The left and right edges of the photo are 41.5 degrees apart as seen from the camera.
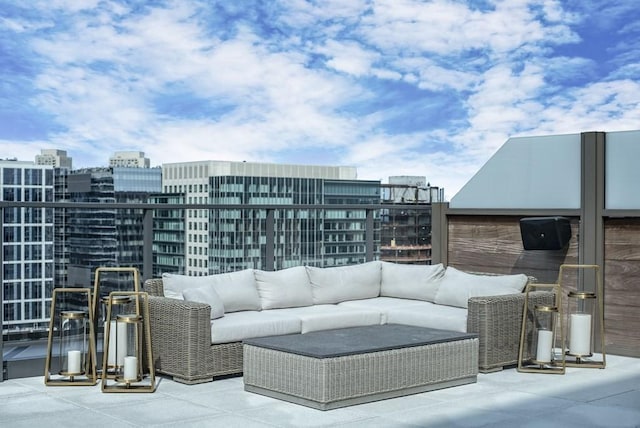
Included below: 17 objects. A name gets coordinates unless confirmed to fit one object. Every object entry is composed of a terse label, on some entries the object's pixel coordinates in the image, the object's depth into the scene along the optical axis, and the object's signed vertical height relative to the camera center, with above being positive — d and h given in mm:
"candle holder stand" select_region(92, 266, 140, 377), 5185 -466
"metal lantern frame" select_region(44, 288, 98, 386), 5078 -789
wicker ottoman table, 4414 -792
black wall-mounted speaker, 6332 -81
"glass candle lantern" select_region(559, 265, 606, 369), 5766 -674
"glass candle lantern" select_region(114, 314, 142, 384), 4984 -724
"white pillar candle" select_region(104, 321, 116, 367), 5074 -776
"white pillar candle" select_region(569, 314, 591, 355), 5754 -779
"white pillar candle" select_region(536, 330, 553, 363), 5547 -809
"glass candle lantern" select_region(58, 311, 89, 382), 5094 -754
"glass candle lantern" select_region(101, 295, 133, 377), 5035 -685
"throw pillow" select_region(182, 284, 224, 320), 5320 -488
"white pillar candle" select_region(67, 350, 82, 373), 5086 -852
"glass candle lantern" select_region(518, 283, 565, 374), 5559 -746
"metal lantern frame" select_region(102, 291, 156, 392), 4891 -761
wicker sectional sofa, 5090 -593
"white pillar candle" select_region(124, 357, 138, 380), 4914 -867
